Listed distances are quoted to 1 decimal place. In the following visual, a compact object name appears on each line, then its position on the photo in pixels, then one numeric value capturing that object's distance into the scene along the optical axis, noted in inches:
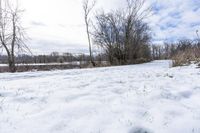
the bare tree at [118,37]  510.0
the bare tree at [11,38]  352.7
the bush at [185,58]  209.3
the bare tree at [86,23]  477.4
